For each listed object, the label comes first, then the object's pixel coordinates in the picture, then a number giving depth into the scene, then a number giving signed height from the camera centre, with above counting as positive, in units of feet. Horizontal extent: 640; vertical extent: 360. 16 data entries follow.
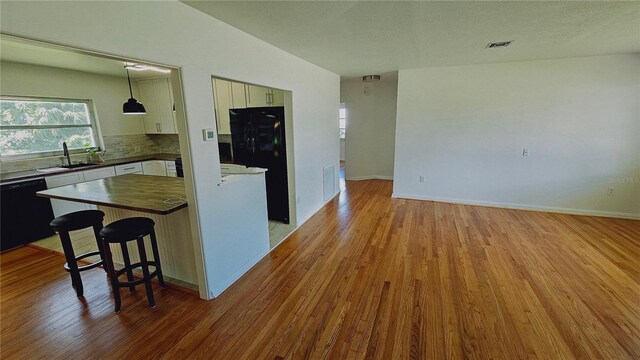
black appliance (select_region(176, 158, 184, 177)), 16.06 -2.43
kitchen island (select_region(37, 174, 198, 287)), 7.42 -2.03
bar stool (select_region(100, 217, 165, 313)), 6.84 -2.94
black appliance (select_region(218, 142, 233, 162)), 16.19 -1.35
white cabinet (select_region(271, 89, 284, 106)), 12.65 +1.37
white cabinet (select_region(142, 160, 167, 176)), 16.47 -2.37
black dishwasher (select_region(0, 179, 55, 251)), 10.62 -3.42
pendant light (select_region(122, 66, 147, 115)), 12.51 +1.03
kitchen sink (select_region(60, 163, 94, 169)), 13.05 -1.75
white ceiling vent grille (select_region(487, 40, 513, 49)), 9.93 +2.99
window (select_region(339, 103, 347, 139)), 22.60 +0.95
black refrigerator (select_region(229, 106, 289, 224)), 12.12 -0.92
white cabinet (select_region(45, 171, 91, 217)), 11.78 -2.42
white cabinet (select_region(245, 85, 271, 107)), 12.77 +1.48
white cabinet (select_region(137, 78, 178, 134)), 16.93 +1.61
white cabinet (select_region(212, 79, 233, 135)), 13.41 +1.29
